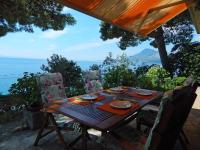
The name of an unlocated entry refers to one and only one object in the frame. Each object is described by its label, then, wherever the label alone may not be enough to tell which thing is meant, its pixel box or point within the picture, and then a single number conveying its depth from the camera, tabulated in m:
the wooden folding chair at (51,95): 2.13
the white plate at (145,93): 2.40
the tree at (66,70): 4.26
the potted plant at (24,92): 3.27
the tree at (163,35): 5.95
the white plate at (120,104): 1.94
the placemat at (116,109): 1.83
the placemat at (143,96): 2.29
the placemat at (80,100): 2.08
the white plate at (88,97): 2.20
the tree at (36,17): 3.67
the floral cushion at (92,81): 2.97
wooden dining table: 1.62
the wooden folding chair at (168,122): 1.16
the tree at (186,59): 5.21
